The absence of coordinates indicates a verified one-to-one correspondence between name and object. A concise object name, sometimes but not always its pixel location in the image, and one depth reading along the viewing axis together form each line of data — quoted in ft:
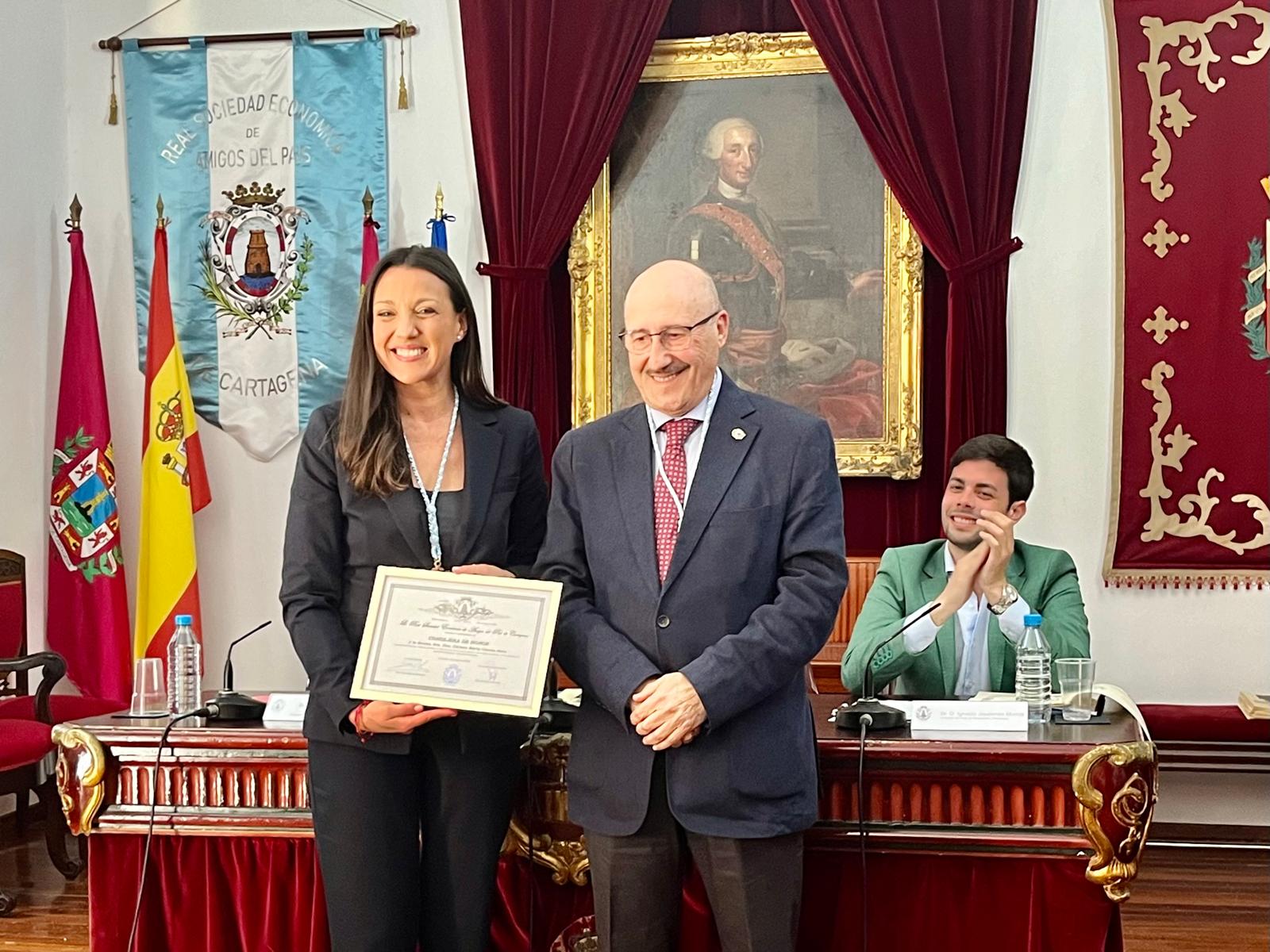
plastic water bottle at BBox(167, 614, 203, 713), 10.32
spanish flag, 18.43
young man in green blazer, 10.62
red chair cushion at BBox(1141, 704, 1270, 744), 16.14
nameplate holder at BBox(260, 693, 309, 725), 9.89
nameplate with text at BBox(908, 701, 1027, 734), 9.16
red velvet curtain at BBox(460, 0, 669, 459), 18.01
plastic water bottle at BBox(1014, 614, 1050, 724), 9.69
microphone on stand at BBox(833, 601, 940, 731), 9.18
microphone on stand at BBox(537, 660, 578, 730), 9.55
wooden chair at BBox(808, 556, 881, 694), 17.08
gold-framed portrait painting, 17.75
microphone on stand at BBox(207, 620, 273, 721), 10.00
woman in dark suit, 7.68
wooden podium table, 8.65
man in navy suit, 7.36
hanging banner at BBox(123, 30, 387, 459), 18.78
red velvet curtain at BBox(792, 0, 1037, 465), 17.26
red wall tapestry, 17.06
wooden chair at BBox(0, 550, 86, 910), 14.46
